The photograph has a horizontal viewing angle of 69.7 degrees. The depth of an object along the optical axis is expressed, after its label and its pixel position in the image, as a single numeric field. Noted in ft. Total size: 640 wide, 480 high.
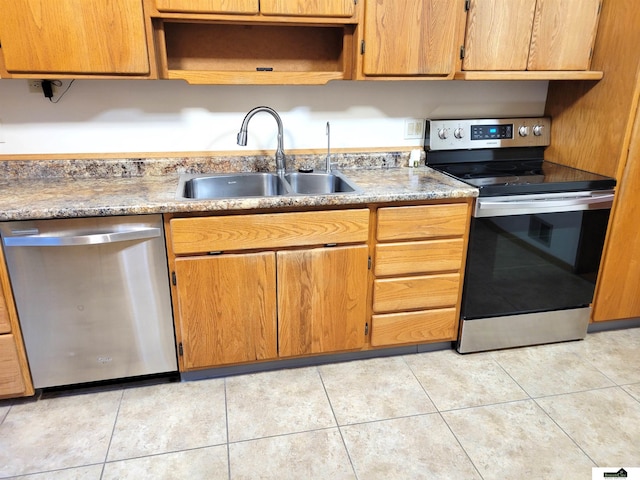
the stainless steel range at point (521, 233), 6.84
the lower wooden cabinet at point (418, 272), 6.62
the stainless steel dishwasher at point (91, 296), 5.67
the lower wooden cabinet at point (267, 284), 6.07
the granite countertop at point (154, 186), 5.70
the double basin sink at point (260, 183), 7.29
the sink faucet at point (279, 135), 6.66
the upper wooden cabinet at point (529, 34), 6.70
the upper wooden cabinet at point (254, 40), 6.01
